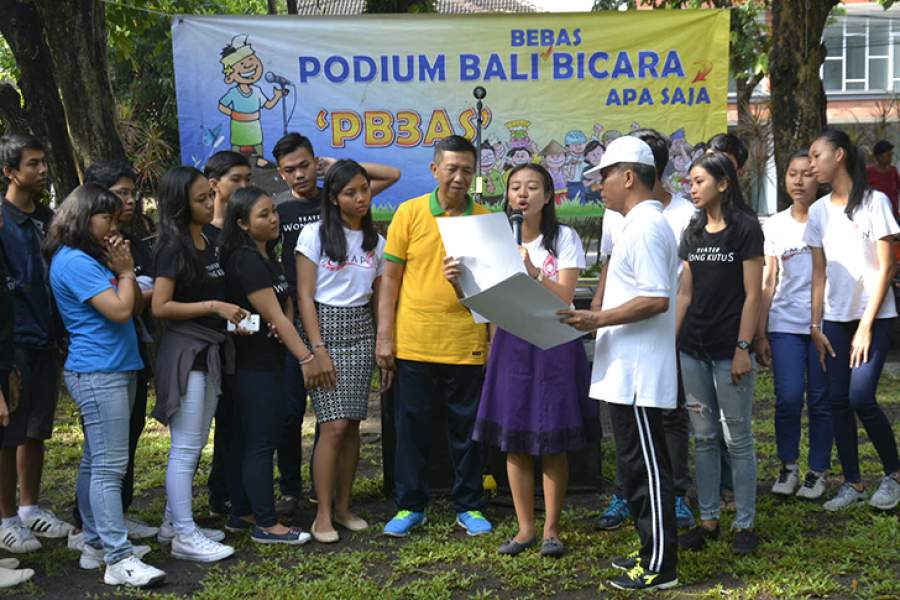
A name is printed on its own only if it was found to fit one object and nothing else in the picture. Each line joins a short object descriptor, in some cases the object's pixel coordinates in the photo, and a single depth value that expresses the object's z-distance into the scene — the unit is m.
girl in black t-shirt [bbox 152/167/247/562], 4.64
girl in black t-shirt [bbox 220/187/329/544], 4.80
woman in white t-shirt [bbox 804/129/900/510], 5.08
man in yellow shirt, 4.97
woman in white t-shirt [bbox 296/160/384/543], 4.98
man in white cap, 4.01
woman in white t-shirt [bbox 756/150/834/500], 5.34
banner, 7.60
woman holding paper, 4.63
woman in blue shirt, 4.39
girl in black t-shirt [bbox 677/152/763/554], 4.63
